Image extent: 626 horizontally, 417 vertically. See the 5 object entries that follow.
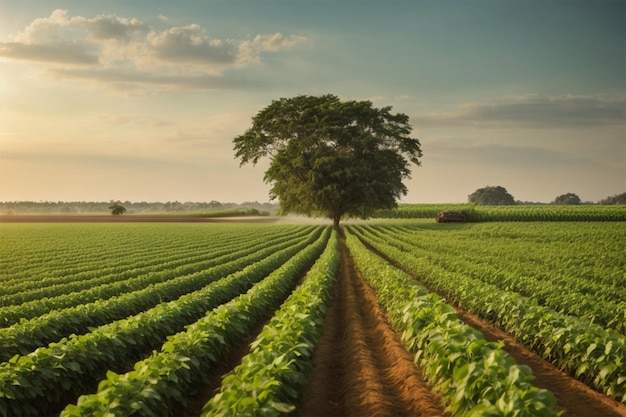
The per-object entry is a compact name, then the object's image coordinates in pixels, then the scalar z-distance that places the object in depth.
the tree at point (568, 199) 138.50
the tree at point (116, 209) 120.44
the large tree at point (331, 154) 56.09
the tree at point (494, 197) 136.50
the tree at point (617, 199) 119.01
